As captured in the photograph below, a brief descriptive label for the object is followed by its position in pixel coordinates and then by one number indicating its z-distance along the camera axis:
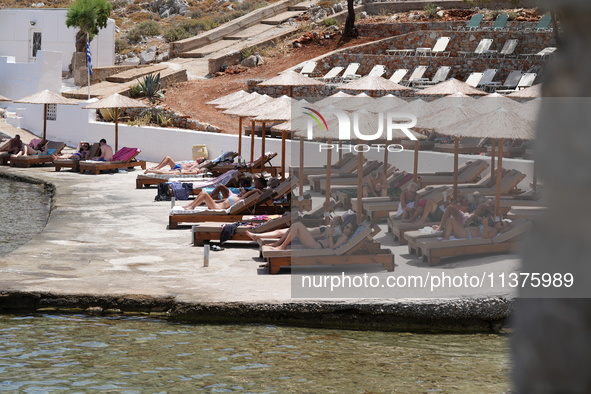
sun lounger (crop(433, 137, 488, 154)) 18.67
